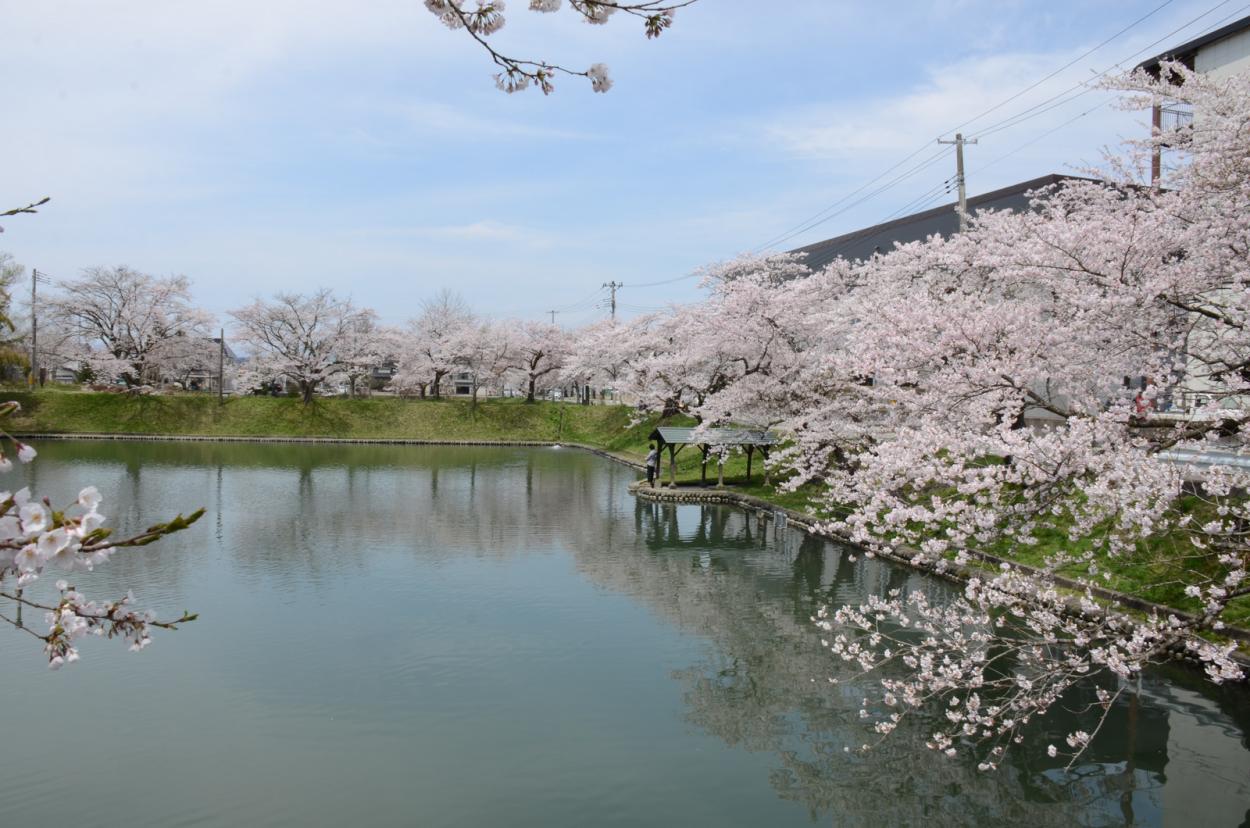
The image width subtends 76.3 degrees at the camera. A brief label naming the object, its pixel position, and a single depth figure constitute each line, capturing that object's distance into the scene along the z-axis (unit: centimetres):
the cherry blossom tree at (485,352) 4675
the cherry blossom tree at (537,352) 4769
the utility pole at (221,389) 4100
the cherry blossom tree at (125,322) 4022
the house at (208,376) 4931
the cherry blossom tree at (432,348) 4769
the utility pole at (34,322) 3959
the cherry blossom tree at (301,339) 4297
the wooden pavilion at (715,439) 2102
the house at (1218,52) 1602
